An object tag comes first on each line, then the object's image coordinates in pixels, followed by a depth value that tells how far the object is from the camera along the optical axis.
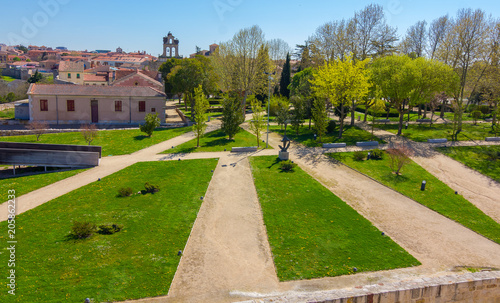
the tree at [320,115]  30.28
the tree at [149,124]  32.34
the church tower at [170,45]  100.20
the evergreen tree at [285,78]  58.78
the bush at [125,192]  18.64
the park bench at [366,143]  29.95
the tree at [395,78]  31.92
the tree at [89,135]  28.50
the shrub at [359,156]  26.23
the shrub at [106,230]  14.52
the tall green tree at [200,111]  28.03
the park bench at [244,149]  28.35
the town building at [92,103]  39.12
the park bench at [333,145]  29.45
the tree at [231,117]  31.00
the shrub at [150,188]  19.20
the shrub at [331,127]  35.66
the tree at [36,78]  74.32
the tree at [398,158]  23.20
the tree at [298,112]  33.72
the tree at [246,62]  44.91
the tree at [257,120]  29.38
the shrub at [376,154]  26.62
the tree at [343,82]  31.39
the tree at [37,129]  31.12
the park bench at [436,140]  30.97
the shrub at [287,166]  23.59
